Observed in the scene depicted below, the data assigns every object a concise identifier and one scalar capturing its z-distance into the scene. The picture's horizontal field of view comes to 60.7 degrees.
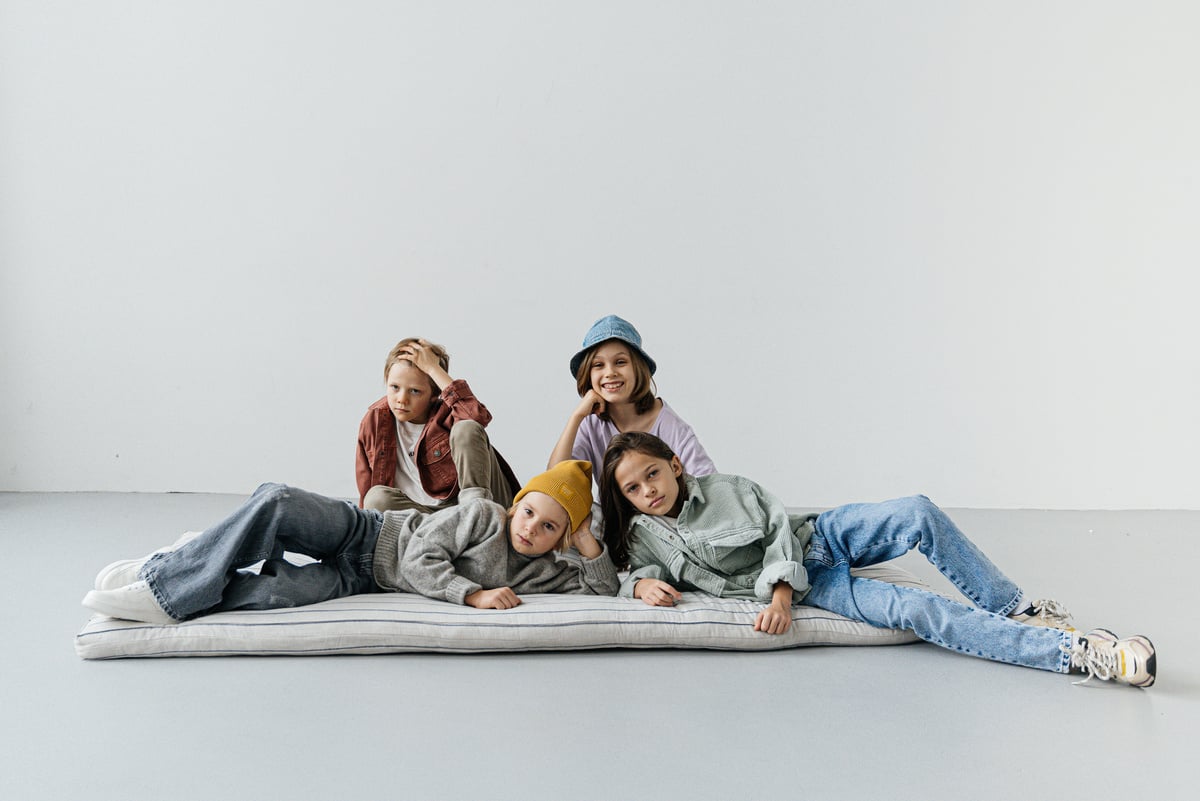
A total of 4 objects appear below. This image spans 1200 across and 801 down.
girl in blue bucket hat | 3.34
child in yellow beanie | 2.44
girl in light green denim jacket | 2.39
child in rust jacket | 3.37
